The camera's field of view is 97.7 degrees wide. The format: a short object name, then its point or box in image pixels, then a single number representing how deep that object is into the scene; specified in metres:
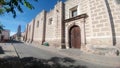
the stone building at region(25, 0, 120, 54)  3.71
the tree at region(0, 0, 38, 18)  1.61
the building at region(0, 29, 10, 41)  21.19
